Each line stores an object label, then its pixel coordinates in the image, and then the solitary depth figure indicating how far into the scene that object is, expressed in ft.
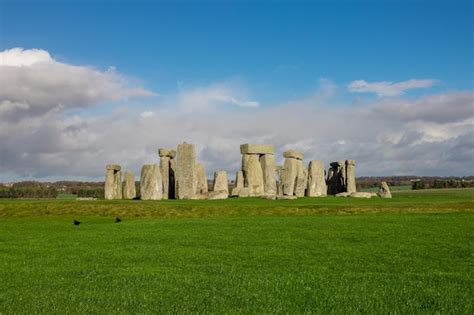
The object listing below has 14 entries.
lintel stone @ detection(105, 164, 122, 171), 136.56
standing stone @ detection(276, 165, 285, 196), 152.66
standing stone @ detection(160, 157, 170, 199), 137.18
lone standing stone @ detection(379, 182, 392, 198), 141.72
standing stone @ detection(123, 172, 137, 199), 140.77
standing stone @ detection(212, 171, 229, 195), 141.49
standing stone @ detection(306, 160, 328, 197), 154.92
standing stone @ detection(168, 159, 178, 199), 138.92
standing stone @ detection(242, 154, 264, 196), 140.46
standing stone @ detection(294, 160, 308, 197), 152.76
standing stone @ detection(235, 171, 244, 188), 143.74
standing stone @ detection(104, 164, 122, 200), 136.98
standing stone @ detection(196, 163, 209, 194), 144.15
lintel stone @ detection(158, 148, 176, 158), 137.49
